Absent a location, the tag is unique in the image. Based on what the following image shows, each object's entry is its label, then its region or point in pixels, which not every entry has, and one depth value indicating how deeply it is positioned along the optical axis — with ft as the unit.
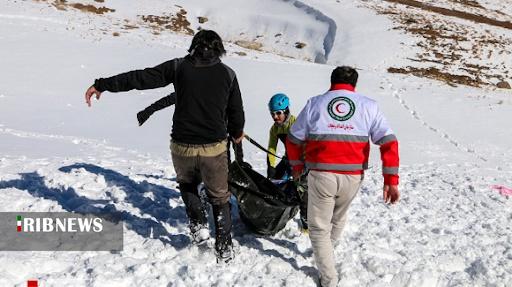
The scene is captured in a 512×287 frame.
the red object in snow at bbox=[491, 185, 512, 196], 26.48
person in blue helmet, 17.80
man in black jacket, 13.93
